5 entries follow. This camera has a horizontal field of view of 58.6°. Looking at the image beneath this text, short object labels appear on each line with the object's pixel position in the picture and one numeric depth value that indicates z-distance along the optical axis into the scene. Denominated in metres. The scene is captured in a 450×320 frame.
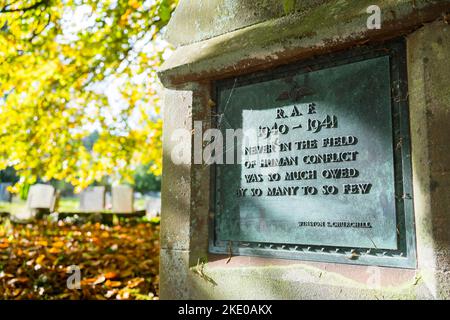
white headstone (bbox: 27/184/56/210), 12.04
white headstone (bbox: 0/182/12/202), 15.50
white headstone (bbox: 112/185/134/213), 12.79
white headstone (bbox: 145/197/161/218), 14.37
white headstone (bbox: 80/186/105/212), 14.28
